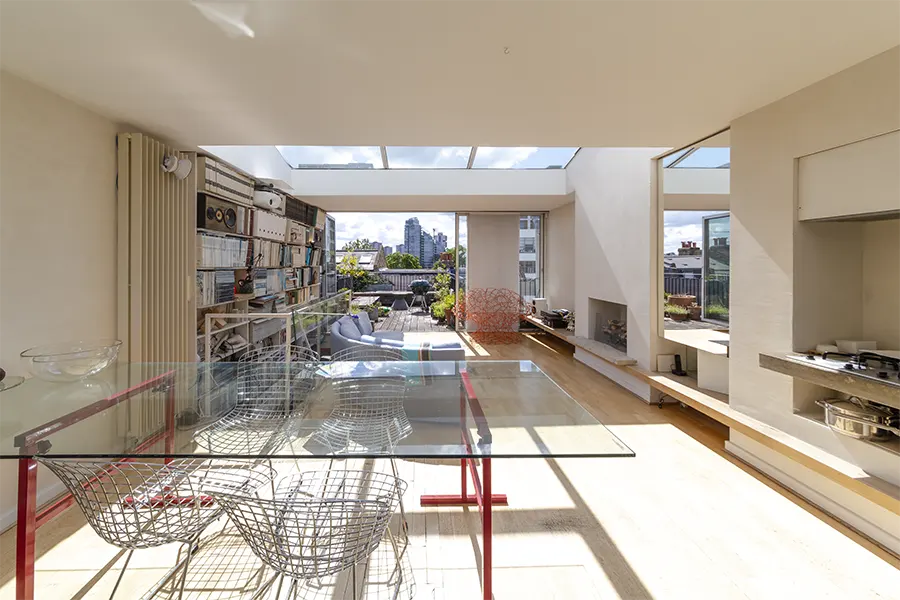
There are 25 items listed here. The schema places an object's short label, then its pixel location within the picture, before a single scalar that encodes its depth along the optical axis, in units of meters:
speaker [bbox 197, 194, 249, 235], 3.57
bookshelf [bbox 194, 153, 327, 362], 3.67
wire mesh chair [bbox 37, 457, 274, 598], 1.35
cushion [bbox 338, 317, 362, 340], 3.98
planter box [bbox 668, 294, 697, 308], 4.34
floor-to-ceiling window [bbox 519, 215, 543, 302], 8.19
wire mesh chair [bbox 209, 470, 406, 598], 1.18
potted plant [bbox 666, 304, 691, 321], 4.38
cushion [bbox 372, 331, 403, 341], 5.07
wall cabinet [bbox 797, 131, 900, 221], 1.96
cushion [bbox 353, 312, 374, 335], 4.92
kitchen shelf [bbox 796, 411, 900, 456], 1.95
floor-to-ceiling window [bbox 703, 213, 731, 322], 3.55
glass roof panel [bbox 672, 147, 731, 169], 3.88
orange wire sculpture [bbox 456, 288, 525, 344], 7.99
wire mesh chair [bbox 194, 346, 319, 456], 1.82
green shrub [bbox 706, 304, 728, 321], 3.83
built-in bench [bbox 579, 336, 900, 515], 1.92
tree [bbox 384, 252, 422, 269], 12.45
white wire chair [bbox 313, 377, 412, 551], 1.61
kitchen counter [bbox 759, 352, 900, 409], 1.81
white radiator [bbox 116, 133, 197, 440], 2.81
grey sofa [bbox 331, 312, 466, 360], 3.45
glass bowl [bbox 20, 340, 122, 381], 1.90
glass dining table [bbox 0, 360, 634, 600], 1.40
